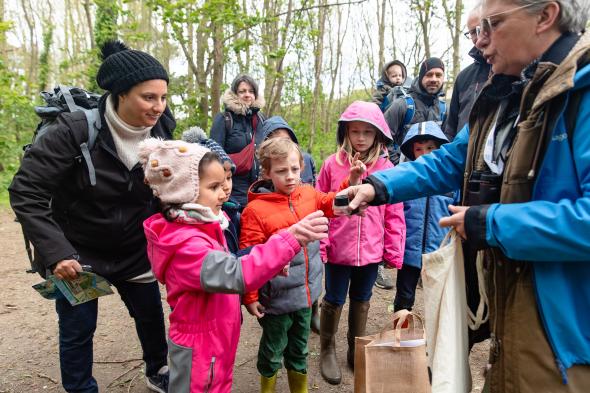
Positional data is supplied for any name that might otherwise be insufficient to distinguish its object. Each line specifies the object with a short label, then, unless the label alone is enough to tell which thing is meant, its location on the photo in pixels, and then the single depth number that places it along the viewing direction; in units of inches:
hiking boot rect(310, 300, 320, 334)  153.7
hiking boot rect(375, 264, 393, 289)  196.1
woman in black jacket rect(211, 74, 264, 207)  174.9
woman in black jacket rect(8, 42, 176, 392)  82.7
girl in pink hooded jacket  118.2
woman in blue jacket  49.0
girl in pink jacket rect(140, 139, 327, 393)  70.0
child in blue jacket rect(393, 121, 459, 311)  129.1
